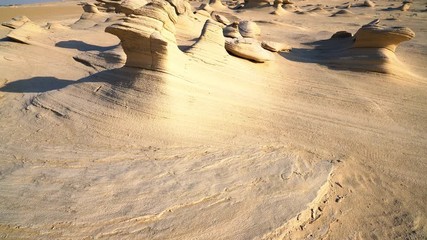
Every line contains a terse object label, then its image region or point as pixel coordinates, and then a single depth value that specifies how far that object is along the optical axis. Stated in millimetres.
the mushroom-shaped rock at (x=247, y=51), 5852
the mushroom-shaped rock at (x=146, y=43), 3785
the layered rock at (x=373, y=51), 5750
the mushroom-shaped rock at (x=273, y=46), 6848
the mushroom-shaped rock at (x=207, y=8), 16916
